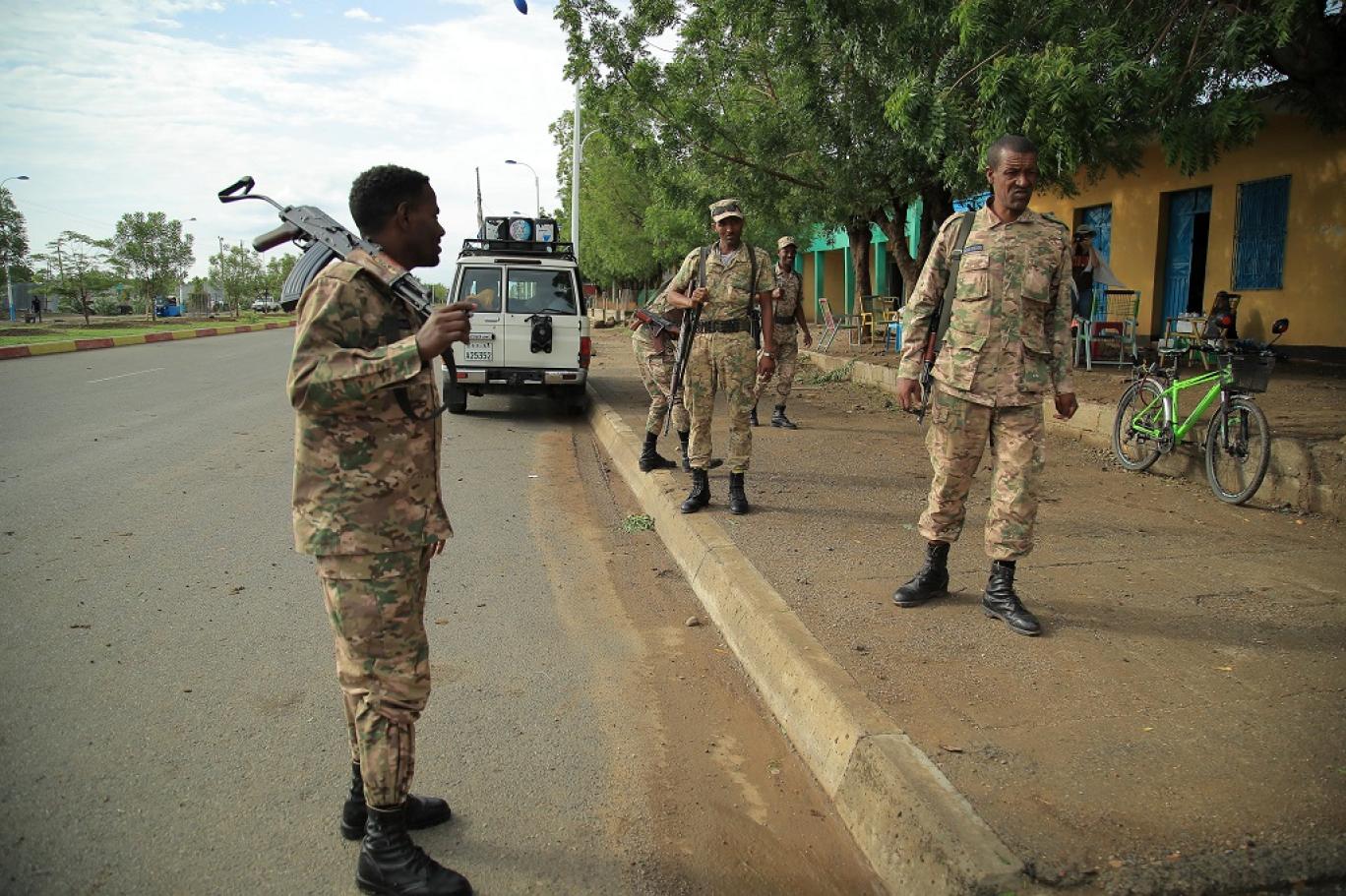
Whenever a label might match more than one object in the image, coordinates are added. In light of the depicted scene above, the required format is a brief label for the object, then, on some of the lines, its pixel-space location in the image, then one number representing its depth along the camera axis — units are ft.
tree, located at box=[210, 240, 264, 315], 191.72
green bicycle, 18.92
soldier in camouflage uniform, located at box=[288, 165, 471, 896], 7.33
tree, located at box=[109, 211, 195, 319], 132.36
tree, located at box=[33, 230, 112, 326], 120.57
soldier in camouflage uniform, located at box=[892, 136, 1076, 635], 12.25
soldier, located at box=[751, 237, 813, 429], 31.01
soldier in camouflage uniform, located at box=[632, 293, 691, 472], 23.45
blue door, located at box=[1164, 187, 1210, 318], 45.37
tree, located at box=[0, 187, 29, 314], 110.11
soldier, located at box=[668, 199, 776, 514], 18.40
